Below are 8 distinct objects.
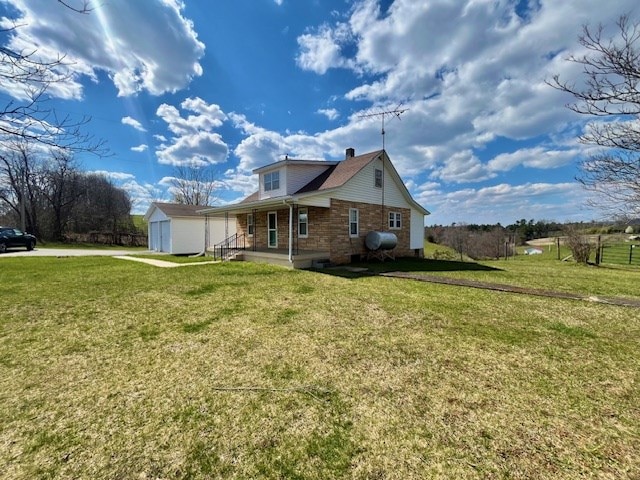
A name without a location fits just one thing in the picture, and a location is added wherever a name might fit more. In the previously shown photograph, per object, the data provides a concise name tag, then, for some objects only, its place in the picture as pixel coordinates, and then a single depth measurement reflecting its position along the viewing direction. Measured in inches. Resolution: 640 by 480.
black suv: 765.9
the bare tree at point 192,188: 1498.5
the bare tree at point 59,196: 1242.0
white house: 500.7
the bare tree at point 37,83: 118.5
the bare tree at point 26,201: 1131.4
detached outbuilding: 803.4
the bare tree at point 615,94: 192.2
